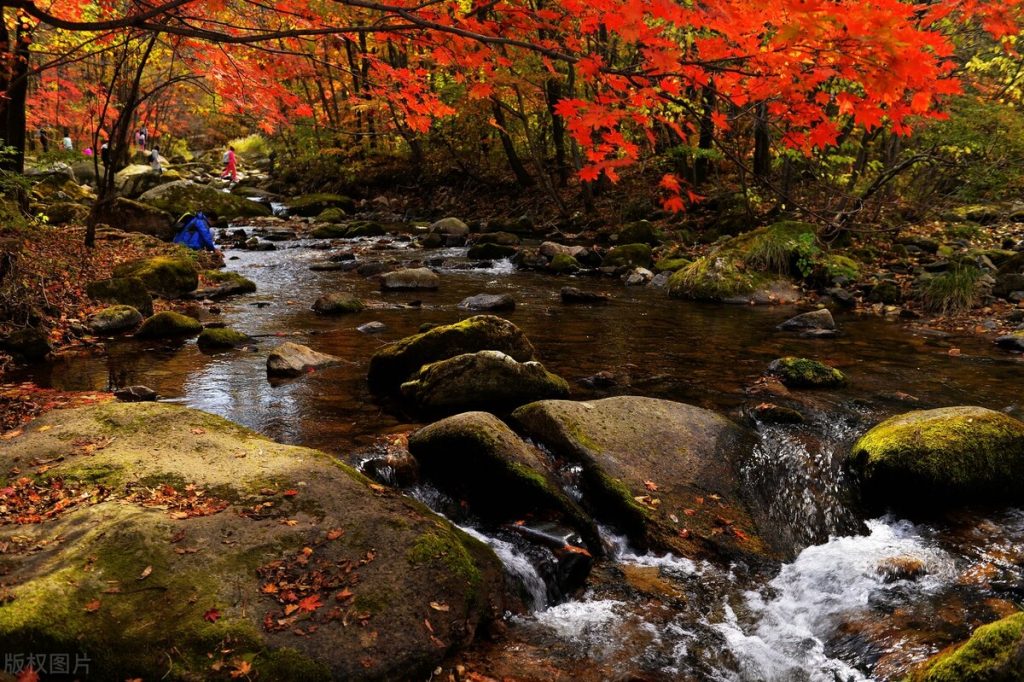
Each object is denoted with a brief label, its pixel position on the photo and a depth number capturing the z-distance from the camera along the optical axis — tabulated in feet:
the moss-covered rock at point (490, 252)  51.60
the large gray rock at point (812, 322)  30.96
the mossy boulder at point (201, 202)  64.95
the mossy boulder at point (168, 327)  28.35
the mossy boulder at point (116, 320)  28.12
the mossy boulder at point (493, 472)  14.42
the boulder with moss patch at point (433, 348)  22.38
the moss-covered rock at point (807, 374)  22.49
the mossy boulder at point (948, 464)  15.29
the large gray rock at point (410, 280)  40.52
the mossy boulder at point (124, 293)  31.32
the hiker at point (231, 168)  100.73
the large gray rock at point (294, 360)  23.35
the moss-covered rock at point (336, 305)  34.06
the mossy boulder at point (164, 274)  35.50
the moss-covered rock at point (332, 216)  72.38
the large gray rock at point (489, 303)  35.27
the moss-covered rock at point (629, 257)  46.93
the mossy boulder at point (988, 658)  7.23
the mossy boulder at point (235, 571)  8.74
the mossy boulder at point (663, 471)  14.53
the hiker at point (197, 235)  49.19
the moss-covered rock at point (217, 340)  26.94
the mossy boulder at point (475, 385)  19.85
